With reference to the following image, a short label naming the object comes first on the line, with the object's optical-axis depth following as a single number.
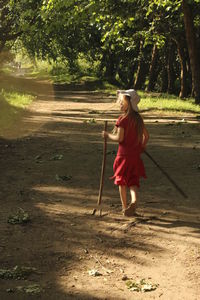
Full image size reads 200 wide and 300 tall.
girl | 6.50
